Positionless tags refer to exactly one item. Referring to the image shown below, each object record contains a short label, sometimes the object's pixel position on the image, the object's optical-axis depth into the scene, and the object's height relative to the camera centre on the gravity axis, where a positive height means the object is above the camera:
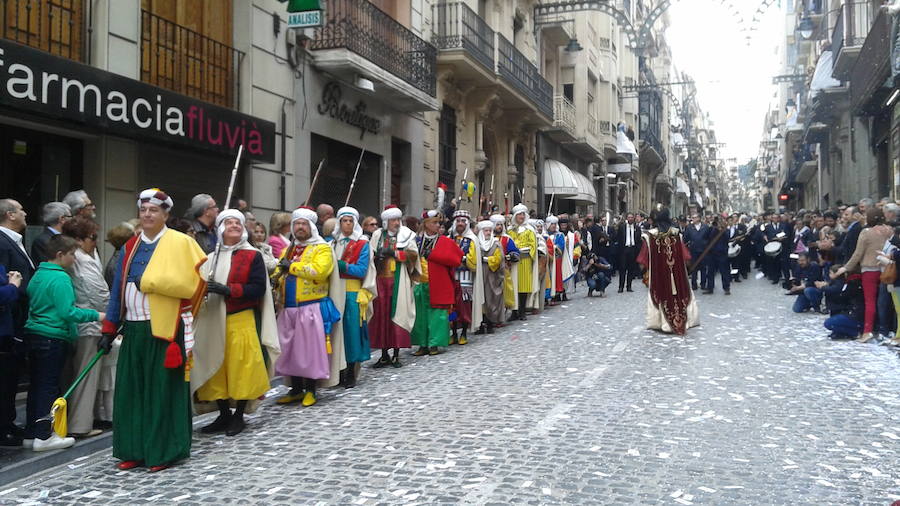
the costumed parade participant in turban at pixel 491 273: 12.09 +0.02
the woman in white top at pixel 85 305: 6.06 -0.24
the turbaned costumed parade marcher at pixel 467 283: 11.13 -0.12
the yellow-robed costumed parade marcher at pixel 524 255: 13.93 +0.33
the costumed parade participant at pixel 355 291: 7.93 -0.17
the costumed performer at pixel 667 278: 11.51 -0.06
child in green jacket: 5.71 -0.40
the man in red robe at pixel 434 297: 9.98 -0.28
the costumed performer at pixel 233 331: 6.04 -0.43
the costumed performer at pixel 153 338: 5.22 -0.41
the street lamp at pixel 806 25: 30.08 +9.32
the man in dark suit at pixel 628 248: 19.44 +0.63
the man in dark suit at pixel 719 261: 18.20 +0.28
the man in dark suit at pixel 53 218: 6.29 +0.45
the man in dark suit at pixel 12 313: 5.73 -0.27
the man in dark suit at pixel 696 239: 18.42 +0.81
